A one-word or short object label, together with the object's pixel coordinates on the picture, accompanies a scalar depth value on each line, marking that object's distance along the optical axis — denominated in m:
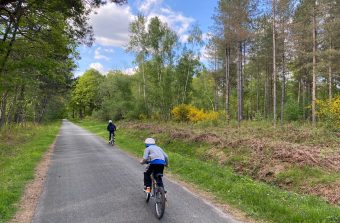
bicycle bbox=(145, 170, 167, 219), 7.97
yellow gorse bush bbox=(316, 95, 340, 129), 24.41
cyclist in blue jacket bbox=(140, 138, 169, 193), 8.82
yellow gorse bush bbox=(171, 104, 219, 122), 39.16
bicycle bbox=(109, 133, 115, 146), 26.50
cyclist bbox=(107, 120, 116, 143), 26.64
